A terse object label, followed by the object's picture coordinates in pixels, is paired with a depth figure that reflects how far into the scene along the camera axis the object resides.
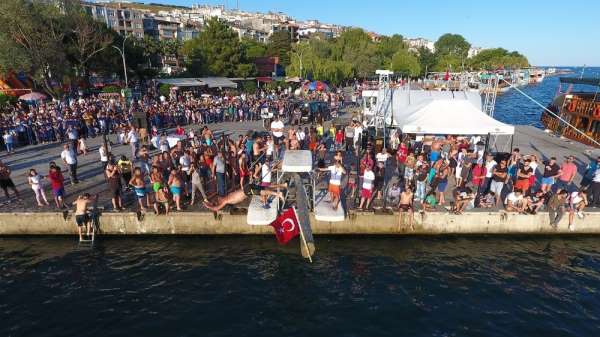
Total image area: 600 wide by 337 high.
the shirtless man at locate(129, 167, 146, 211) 11.30
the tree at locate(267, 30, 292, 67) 87.50
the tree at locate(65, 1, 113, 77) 38.31
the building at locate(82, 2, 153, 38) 96.21
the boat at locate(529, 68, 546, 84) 128.81
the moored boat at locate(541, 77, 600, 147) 25.03
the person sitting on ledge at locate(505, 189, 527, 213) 12.05
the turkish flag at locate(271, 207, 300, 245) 10.80
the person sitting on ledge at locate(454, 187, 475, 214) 11.95
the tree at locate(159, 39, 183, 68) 66.88
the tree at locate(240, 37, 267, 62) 85.44
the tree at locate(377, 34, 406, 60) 98.37
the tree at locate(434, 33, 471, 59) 150.00
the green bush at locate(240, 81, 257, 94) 52.88
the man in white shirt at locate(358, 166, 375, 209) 11.62
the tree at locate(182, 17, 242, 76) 57.34
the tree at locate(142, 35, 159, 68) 59.69
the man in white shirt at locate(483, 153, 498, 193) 12.98
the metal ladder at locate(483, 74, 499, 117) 19.25
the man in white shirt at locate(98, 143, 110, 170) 14.40
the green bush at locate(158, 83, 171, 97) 44.31
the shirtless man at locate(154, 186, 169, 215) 11.83
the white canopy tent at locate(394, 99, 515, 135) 13.80
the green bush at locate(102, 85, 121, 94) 40.67
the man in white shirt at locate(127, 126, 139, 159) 17.61
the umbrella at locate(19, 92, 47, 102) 27.47
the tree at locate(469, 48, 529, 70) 133.48
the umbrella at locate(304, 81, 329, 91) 46.20
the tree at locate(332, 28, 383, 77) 72.62
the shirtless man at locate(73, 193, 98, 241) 11.15
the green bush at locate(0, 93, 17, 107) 30.67
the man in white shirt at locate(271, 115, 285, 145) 18.35
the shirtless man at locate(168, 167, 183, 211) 11.62
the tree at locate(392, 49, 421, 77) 86.31
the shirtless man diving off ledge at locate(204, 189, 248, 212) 12.18
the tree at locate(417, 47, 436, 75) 109.76
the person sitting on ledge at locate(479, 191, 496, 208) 12.48
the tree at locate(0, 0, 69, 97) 31.38
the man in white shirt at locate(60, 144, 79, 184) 13.55
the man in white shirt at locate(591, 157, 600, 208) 12.23
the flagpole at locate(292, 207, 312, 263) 10.03
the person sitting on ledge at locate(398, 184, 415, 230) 11.60
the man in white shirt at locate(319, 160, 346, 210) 11.39
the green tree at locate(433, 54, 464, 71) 103.12
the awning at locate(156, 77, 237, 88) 46.88
